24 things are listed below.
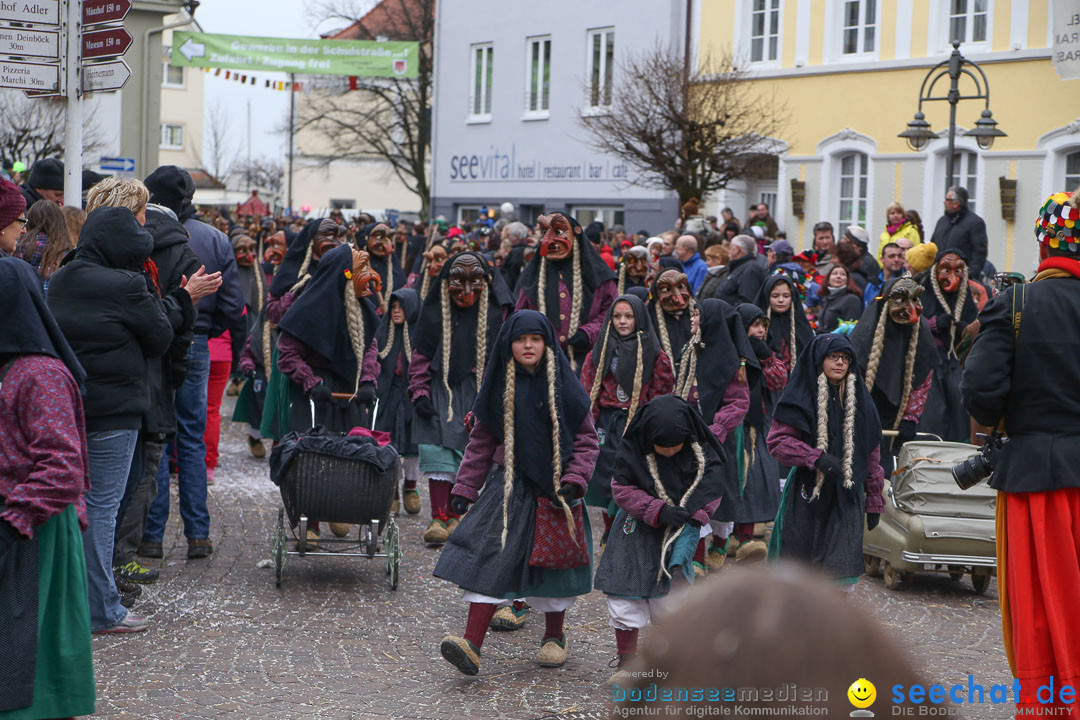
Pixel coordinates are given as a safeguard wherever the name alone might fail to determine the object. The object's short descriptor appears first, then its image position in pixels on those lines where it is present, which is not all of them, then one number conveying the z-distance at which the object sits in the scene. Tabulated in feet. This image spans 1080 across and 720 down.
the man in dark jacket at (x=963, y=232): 49.19
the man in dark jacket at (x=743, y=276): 39.65
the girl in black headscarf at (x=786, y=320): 33.55
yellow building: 69.56
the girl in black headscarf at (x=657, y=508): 20.61
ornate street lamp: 53.06
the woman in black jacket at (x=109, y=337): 20.42
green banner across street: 90.84
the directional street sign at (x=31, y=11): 26.81
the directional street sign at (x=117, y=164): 49.62
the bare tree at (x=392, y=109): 148.77
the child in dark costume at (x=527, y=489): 20.86
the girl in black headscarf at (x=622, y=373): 28.14
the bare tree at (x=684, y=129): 72.08
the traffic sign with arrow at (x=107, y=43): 26.68
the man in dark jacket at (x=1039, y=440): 16.01
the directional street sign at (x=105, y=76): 26.76
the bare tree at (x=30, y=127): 66.90
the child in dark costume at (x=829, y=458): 22.65
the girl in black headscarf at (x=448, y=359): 30.32
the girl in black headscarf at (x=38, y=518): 13.92
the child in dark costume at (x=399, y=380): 34.58
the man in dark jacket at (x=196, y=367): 26.55
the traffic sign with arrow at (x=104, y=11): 27.04
